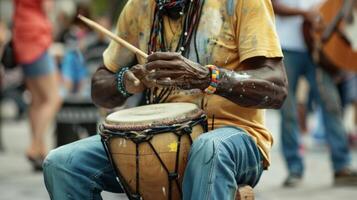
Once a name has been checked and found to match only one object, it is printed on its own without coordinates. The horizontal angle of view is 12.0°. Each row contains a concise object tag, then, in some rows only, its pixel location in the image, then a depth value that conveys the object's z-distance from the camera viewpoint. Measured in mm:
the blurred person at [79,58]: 15383
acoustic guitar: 11633
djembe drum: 6027
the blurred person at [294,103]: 11883
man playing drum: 5945
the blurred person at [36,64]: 13320
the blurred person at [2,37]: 14448
